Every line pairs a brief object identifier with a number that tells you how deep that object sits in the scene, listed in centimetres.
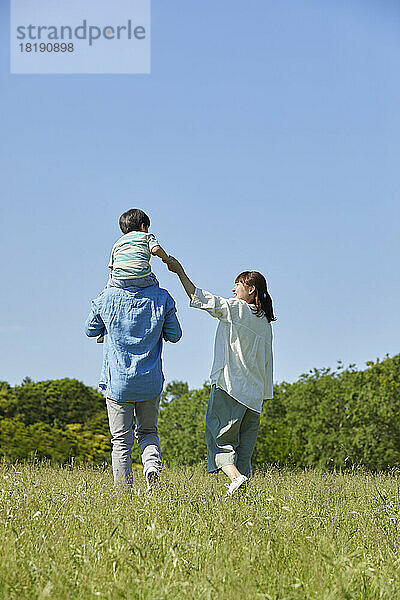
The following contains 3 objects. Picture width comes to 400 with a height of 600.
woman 1134
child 1123
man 1096
